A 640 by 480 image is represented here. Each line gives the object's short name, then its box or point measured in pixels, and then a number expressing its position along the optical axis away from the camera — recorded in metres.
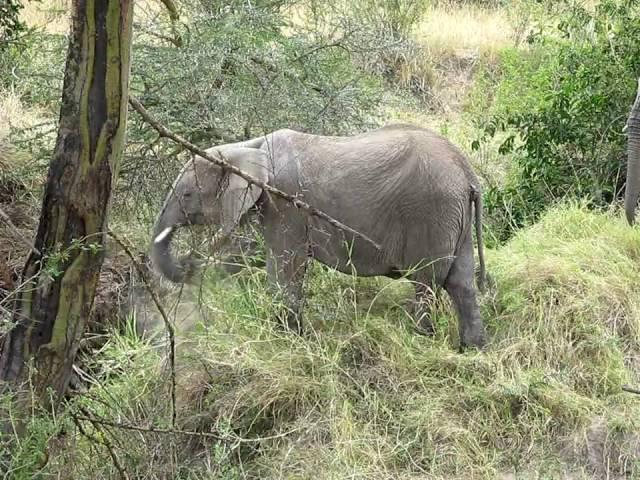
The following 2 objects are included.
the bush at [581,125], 14.64
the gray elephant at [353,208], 9.66
